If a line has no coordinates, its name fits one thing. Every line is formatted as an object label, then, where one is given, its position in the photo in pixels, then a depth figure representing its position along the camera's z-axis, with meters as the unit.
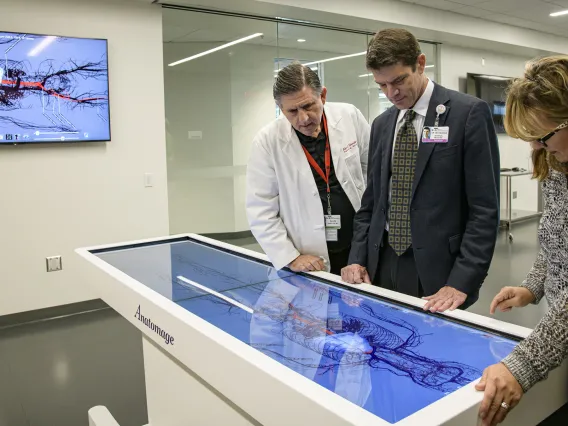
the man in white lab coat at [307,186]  2.19
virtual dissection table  1.00
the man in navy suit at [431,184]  1.62
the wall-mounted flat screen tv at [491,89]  7.51
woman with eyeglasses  0.98
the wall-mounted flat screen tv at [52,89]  3.72
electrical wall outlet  4.07
